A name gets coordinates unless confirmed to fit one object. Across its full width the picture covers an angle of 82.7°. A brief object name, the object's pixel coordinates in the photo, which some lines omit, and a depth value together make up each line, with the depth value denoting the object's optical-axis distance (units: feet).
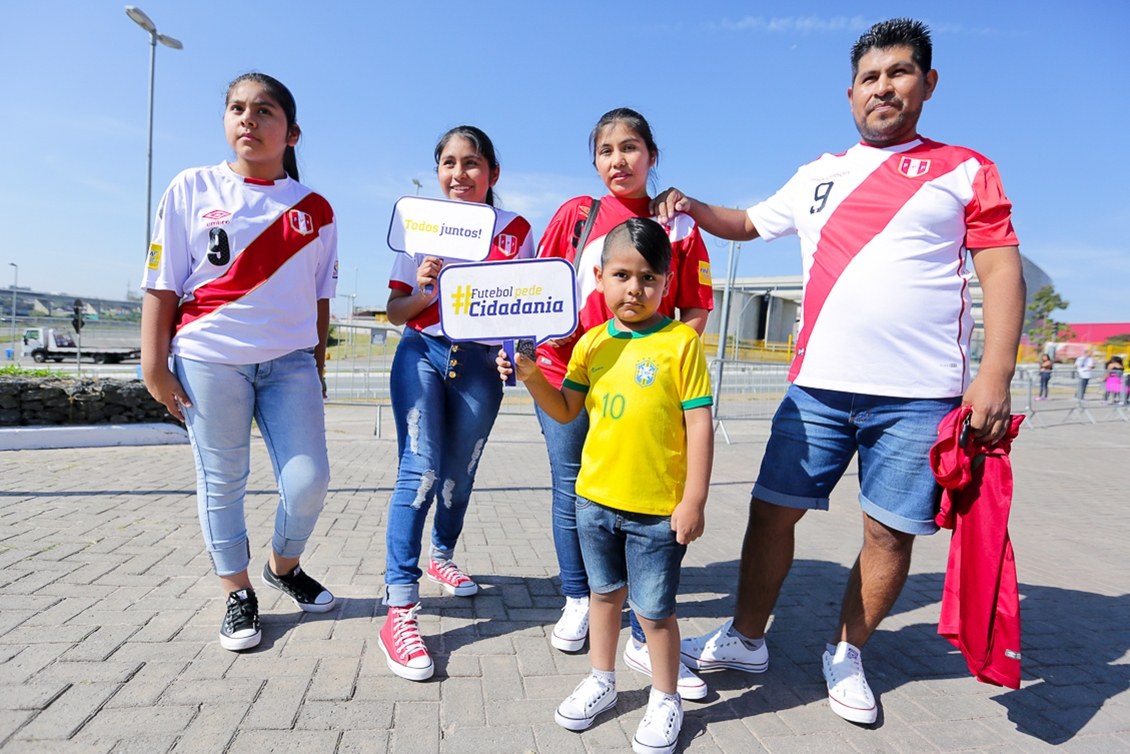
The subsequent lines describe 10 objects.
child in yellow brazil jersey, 6.78
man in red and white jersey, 7.34
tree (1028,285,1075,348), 160.76
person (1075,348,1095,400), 59.52
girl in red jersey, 8.32
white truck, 90.38
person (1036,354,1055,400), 67.36
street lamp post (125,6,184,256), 42.45
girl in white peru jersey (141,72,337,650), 8.02
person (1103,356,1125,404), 65.84
